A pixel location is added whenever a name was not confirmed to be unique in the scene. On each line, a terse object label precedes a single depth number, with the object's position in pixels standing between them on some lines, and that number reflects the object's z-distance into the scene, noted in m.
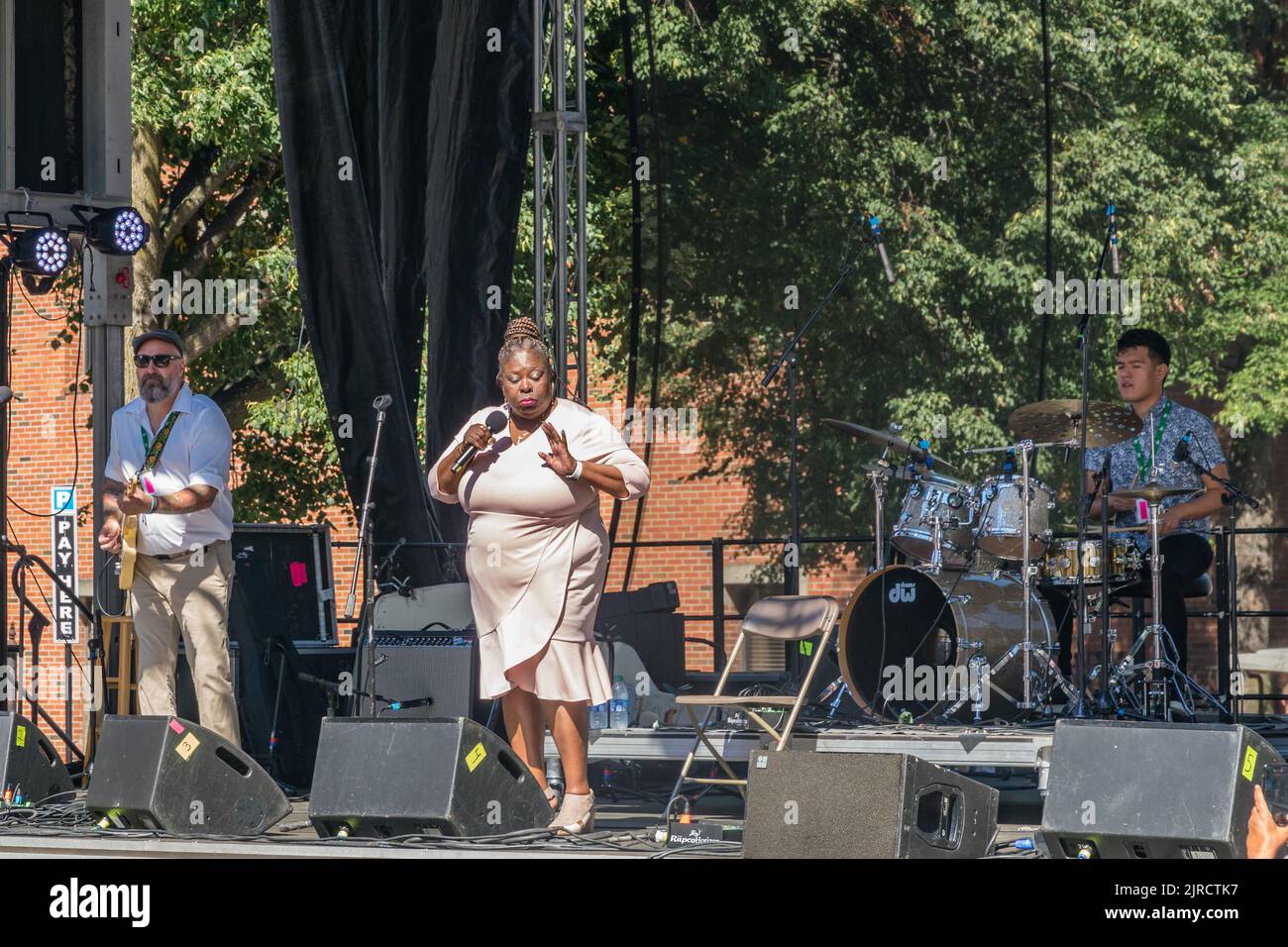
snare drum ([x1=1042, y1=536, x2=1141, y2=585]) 14.30
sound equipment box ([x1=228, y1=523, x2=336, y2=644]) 15.53
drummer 14.38
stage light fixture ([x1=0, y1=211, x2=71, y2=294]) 14.84
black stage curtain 15.67
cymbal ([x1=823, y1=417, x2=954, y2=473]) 14.31
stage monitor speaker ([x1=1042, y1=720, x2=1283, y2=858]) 8.87
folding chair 12.26
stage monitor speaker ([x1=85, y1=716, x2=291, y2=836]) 11.39
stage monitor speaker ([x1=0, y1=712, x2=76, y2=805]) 12.58
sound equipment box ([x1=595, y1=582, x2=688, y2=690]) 16.17
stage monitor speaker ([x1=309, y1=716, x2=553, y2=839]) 10.55
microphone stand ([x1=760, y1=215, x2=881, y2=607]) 14.74
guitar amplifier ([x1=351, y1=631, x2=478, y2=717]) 14.32
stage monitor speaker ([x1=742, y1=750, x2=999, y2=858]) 9.30
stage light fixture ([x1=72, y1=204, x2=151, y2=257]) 15.36
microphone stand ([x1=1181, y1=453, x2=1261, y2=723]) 14.25
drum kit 14.19
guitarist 13.26
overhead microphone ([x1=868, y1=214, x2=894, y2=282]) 13.89
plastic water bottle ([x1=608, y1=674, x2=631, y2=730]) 14.71
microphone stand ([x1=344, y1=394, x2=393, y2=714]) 13.02
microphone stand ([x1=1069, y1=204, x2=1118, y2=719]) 13.01
